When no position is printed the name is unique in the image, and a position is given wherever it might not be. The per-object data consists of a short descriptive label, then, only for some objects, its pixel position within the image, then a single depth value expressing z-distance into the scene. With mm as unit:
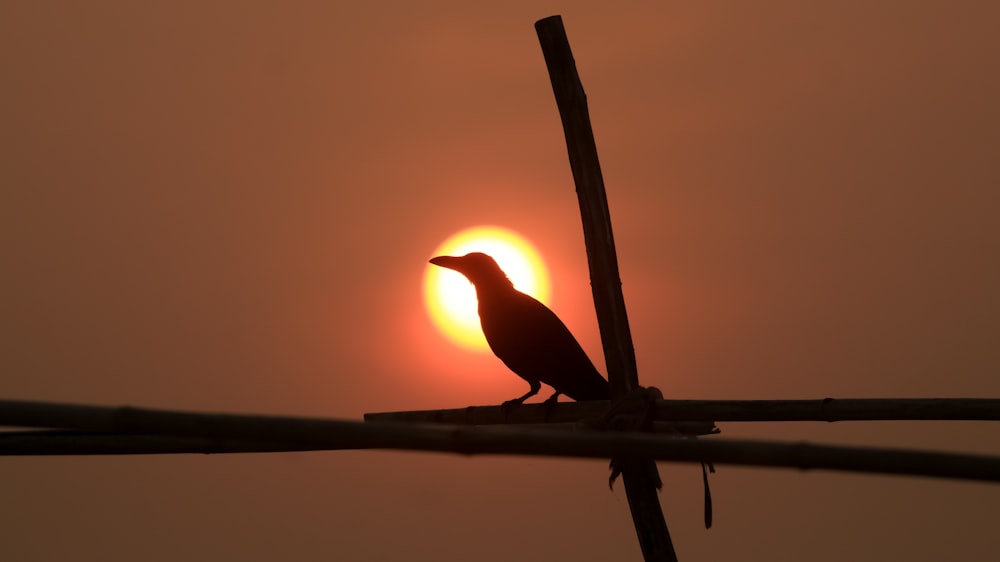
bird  17187
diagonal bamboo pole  13703
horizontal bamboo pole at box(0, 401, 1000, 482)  7566
